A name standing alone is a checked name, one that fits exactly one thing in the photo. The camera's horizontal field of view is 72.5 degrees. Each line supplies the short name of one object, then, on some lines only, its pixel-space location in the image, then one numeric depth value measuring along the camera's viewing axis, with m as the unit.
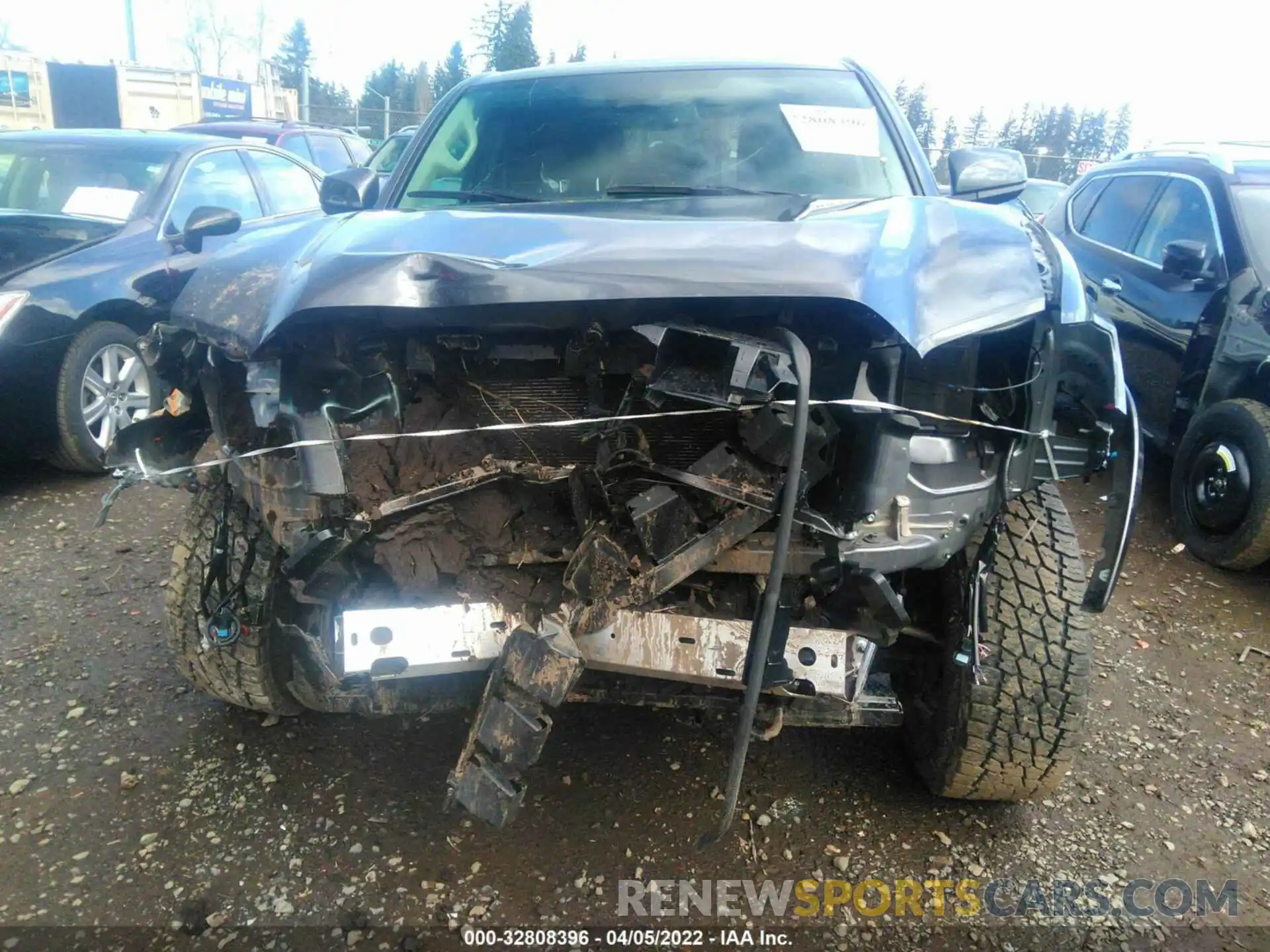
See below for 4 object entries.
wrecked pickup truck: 1.84
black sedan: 4.02
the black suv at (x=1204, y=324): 3.82
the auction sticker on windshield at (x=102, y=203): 4.62
